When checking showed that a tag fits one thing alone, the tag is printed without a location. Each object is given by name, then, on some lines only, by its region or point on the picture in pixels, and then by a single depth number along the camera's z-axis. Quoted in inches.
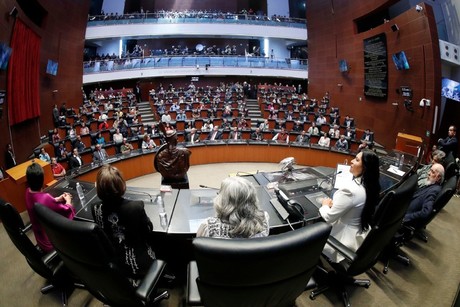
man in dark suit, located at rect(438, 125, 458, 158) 233.9
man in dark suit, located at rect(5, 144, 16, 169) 253.7
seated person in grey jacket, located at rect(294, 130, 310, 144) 330.0
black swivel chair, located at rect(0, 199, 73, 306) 74.1
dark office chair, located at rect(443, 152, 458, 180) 133.4
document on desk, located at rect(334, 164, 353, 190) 116.0
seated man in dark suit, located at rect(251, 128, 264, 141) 351.9
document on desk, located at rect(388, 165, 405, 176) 146.7
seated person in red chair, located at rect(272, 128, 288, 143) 346.3
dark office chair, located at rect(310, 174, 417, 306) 69.0
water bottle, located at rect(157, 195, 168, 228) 90.2
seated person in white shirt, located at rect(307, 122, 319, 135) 366.2
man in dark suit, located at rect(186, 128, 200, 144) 332.2
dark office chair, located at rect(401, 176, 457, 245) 107.0
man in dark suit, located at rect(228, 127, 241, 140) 352.2
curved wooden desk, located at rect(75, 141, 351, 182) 297.7
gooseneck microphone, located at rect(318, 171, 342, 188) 123.3
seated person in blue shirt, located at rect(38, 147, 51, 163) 244.6
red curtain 279.0
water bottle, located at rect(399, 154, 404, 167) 165.8
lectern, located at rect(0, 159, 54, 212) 176.4
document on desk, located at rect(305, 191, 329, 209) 106.4
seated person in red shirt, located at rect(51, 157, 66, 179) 216.2
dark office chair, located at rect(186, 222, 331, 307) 37.3
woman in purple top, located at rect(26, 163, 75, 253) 91.6
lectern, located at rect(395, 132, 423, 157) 313.7
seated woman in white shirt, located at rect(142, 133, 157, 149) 294.5
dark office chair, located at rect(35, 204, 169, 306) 49.3
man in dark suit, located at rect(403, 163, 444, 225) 111.9
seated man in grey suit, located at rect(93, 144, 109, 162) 257.8
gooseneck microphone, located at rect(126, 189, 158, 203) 111.4
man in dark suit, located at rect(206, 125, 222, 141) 346.6
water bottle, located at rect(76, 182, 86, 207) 108.6
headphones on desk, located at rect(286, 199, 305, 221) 92.5
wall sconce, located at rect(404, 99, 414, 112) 337.4
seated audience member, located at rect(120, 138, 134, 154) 295.2
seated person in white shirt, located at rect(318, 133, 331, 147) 326.3
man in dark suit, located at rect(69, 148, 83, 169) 242.1
